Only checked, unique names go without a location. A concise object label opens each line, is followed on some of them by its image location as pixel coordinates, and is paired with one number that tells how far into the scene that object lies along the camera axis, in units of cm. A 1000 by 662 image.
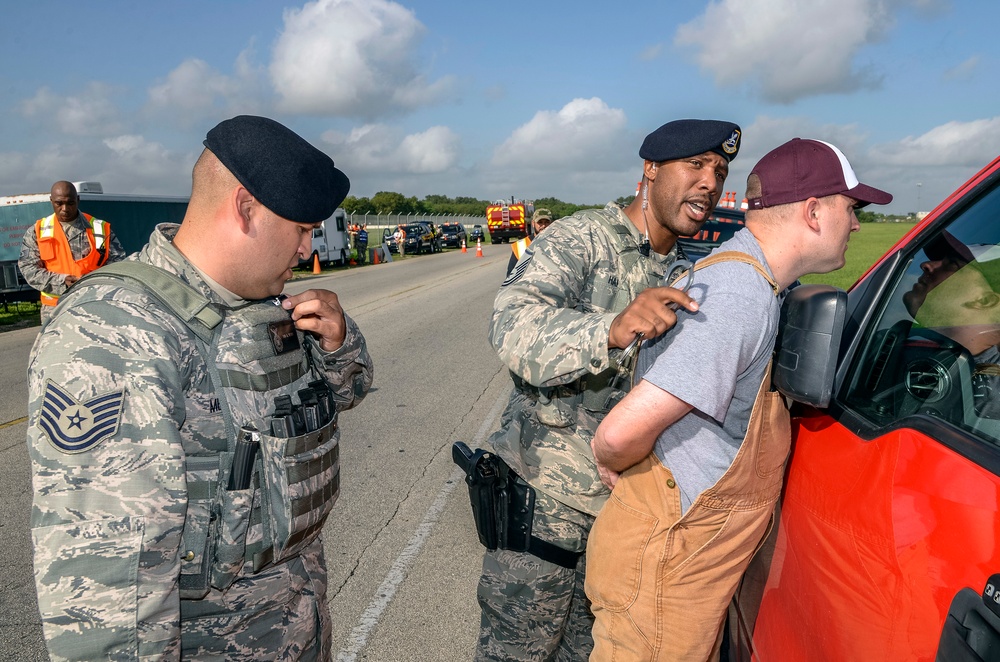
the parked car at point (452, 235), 4784
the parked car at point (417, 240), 3962
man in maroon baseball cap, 168
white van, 2838
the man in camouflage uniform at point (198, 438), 139
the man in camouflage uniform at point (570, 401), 239
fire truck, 5359
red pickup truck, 121
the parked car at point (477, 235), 5203
